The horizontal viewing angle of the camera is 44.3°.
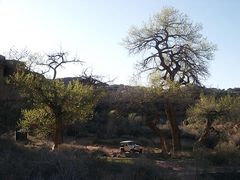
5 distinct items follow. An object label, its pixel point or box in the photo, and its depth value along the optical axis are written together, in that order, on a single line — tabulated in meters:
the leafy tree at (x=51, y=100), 23.79
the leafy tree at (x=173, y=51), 27.87
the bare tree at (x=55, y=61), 29.79
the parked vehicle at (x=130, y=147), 26.39
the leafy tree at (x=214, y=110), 26.29
